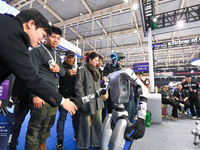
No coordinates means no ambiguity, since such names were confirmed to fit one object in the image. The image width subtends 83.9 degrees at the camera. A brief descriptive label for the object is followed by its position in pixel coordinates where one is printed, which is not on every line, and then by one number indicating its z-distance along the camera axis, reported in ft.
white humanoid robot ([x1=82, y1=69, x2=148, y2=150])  4.65
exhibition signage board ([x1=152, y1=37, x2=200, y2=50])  25.46
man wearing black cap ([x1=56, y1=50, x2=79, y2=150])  6.63
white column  14.97
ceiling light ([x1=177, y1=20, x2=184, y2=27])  17.58
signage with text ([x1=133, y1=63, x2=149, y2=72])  33.80
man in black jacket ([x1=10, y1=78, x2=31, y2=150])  6.11
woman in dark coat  5.93
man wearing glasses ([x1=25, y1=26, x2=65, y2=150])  4.40
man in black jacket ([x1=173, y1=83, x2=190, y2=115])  16.85
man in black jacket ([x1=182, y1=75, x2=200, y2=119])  15.81
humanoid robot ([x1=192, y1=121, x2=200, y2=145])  7.42
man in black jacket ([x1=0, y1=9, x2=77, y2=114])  1.96
